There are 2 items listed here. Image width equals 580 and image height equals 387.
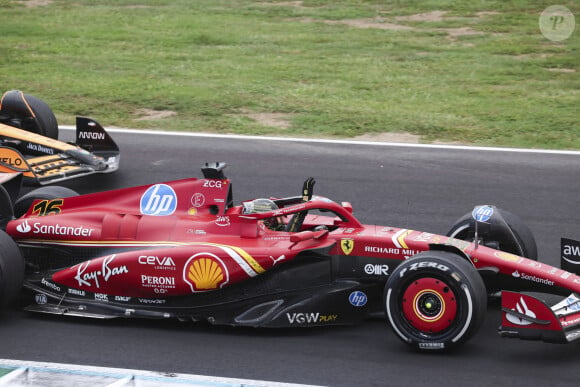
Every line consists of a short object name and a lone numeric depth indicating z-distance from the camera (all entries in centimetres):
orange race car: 2261
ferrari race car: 1473
